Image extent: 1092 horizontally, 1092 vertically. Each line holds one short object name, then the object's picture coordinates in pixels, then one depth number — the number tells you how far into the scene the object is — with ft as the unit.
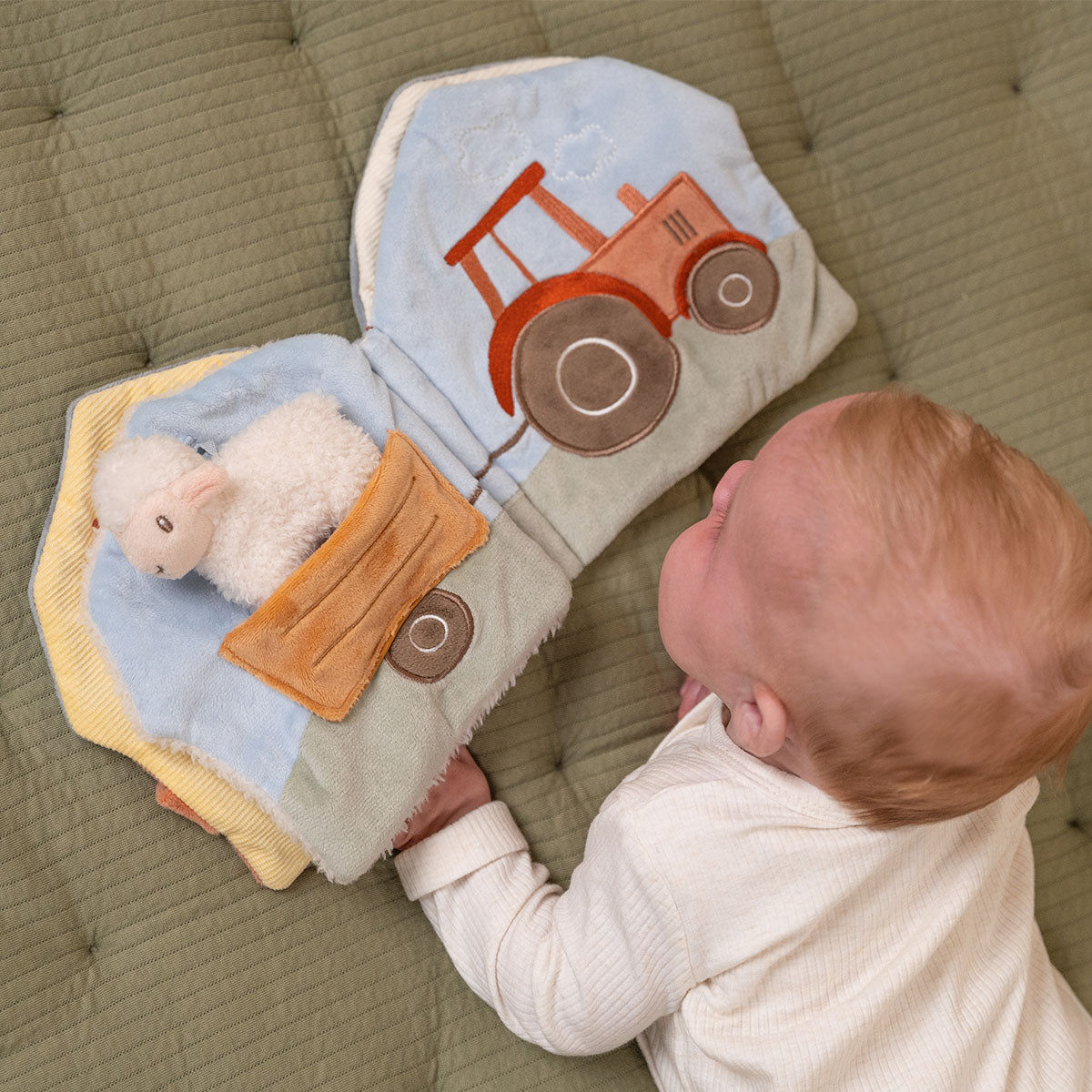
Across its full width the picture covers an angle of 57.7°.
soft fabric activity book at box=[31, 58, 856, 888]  2.87
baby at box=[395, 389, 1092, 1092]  2.31
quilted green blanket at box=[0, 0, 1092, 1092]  2.99
